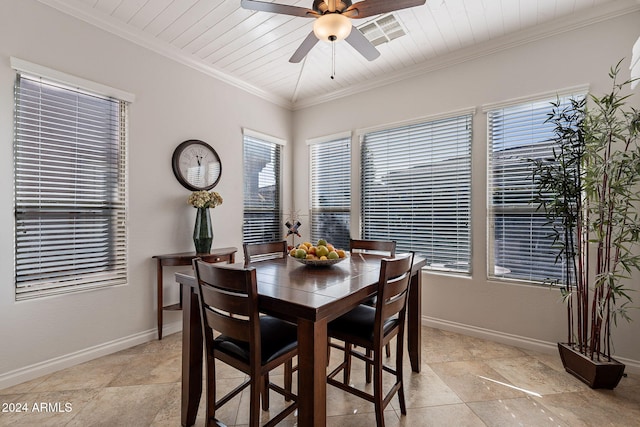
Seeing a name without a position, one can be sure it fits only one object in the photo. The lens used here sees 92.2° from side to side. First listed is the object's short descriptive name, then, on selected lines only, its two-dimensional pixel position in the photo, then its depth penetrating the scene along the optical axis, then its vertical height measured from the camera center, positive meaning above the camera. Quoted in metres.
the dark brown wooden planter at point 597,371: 2.08 -1.10
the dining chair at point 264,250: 2.33 -0.30
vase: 3.07 -0.20
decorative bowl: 2.01 -0.32
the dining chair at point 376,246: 2.64 -0.30
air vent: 2.65 +1.65
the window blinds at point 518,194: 2.72 +0.17
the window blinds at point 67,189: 2.27 +0.20
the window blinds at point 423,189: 3.17 +0.27
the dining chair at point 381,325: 1.60 -0.66
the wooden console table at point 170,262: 2.91 -0.46
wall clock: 3.17 +0.52
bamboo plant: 2.08 -0.03
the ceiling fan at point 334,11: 1.81 +1.22
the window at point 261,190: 3.97 +0.31
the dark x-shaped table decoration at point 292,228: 3.63 -0.18
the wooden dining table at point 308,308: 1.31 -0.44
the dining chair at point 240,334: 1.37 -0.62
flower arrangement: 3.06 +0.14
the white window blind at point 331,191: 4.07 +0.31
